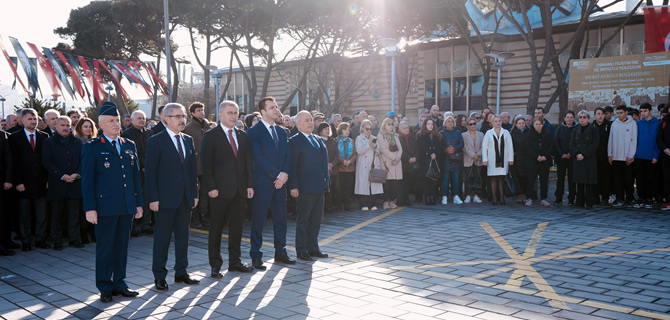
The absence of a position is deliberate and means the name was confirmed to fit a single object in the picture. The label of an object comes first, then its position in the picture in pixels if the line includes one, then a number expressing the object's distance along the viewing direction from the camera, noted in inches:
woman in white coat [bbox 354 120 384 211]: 465.7
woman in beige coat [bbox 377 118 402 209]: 476.4
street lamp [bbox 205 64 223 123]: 962.7
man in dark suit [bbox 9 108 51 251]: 321.1
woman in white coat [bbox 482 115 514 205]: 481.1
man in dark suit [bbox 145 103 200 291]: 228.7
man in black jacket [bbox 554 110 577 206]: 474.9
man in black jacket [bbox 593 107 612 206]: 476.7
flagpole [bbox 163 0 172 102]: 891.6
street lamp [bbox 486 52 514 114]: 831.1
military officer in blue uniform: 215.3
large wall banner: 602.5
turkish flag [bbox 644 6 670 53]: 684.7
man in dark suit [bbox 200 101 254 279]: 252.1
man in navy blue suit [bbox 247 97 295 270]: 266.7
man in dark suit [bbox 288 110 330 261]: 283.6
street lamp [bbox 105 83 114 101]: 1156.4
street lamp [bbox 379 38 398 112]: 752.3
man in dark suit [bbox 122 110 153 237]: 358.6
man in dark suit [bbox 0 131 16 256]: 314.2
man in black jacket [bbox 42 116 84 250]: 319.3
